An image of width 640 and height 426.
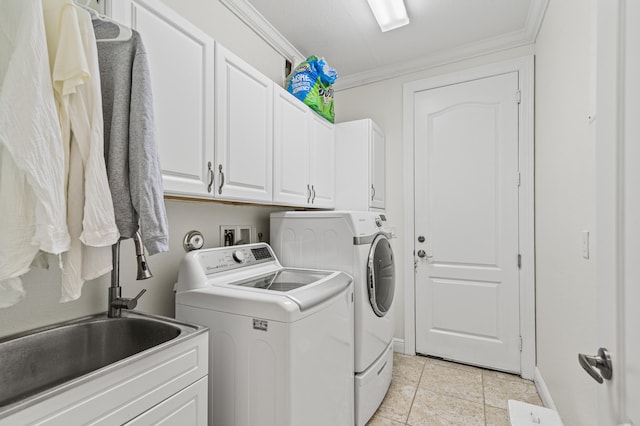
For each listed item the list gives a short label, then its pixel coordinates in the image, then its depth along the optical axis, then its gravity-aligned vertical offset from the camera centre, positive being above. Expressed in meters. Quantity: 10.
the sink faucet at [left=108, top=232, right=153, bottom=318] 1.18 -0.34
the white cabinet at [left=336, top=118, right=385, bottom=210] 2.54 +0.40
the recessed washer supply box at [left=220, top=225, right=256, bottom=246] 1.90 -0.15
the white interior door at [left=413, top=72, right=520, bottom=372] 2.40 -0.08
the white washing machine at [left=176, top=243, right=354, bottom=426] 1.19 -0.56
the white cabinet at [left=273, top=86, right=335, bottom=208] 1.88 +0.41
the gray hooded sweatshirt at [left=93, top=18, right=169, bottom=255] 0.98 +0.24
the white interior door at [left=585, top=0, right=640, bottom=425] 0.56 +0.02
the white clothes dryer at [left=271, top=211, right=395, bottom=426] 1.80 -0.32
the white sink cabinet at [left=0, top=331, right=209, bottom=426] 0.70 -0.50
